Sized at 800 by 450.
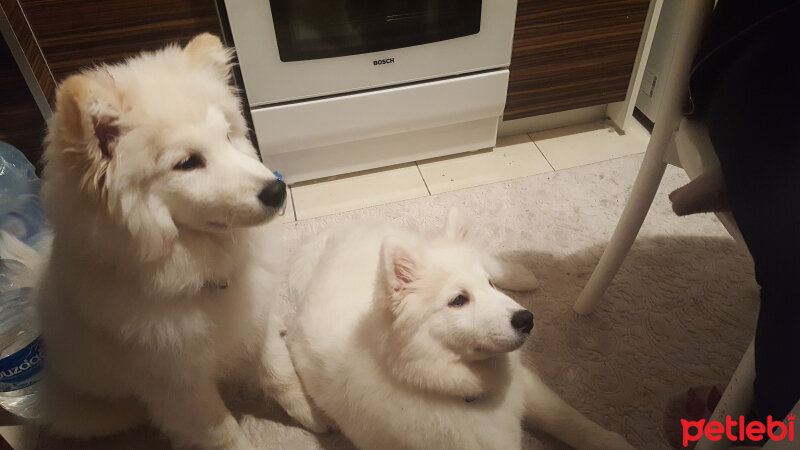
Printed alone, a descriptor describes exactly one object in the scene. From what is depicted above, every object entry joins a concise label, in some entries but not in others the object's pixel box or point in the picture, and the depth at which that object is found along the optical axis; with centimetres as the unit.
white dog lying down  92
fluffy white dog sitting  76
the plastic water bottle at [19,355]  118
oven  160
